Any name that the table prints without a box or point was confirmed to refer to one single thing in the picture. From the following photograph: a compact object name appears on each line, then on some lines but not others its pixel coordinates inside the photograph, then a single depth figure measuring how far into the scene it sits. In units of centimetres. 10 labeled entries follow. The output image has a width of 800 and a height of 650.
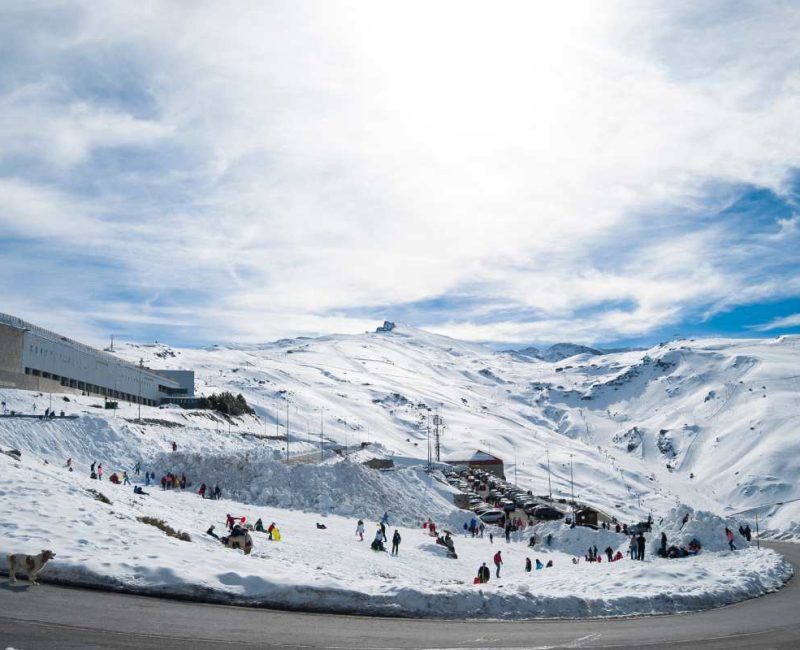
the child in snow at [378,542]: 3409
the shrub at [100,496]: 2433
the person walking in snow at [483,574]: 2584
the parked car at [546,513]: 6375
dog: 1363
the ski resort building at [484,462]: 10812
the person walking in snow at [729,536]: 3135
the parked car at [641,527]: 5094
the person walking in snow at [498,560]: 3299
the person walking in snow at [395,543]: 3378
